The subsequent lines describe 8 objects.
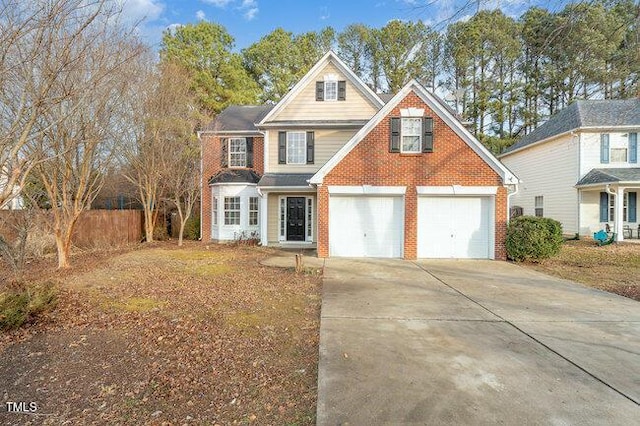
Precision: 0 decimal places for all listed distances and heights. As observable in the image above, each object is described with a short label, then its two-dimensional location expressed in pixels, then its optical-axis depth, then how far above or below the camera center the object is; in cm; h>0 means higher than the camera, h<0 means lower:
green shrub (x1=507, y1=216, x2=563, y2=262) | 1065 -92
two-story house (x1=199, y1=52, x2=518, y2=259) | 1134 +71
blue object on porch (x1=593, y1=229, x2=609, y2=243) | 1495 -117
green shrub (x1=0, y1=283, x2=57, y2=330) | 461 -138
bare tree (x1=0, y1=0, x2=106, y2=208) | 381 +188
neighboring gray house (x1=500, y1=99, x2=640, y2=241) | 1587 +214
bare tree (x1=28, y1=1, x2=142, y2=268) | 484 +189
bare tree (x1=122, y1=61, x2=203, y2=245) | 1350 +294
